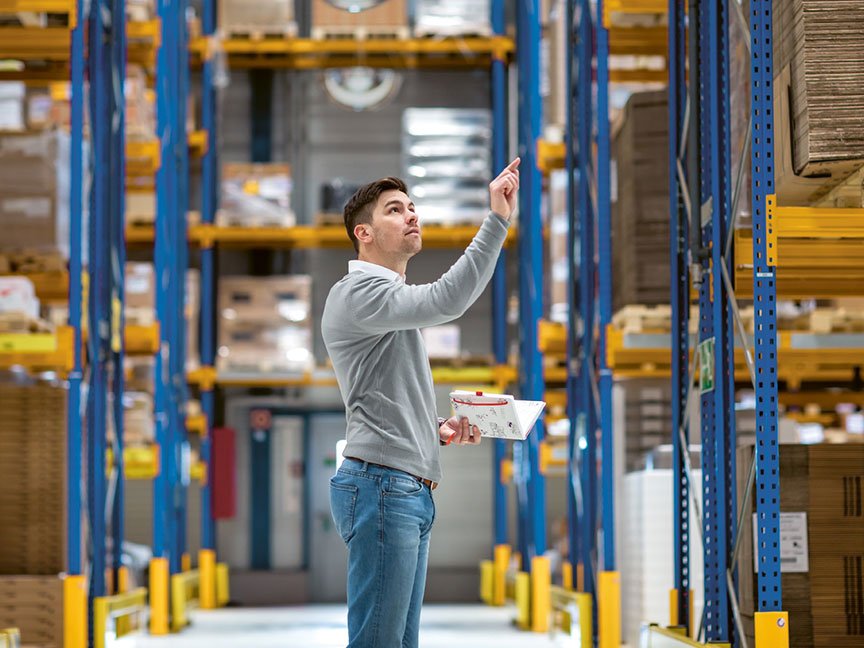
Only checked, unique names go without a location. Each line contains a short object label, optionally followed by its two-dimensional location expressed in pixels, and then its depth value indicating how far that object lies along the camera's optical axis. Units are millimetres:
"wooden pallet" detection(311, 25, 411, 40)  13453
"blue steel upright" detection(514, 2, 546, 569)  11023
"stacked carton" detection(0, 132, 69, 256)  8430
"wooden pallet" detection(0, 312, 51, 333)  7292
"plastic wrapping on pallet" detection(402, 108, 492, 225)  13094
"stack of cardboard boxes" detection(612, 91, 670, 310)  7242
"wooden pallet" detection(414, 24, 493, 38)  13359
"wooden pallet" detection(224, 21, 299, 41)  13602
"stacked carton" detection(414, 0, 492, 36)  13367
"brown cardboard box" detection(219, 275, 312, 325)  13172
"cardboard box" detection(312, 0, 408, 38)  13453
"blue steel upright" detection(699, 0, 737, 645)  5086
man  3346
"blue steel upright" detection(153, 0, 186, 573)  10844
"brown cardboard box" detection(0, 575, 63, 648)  7328
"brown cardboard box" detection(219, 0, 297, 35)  13570
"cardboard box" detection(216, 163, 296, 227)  13227
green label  5254
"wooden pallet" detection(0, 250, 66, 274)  8031
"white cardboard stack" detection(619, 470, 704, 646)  7602
